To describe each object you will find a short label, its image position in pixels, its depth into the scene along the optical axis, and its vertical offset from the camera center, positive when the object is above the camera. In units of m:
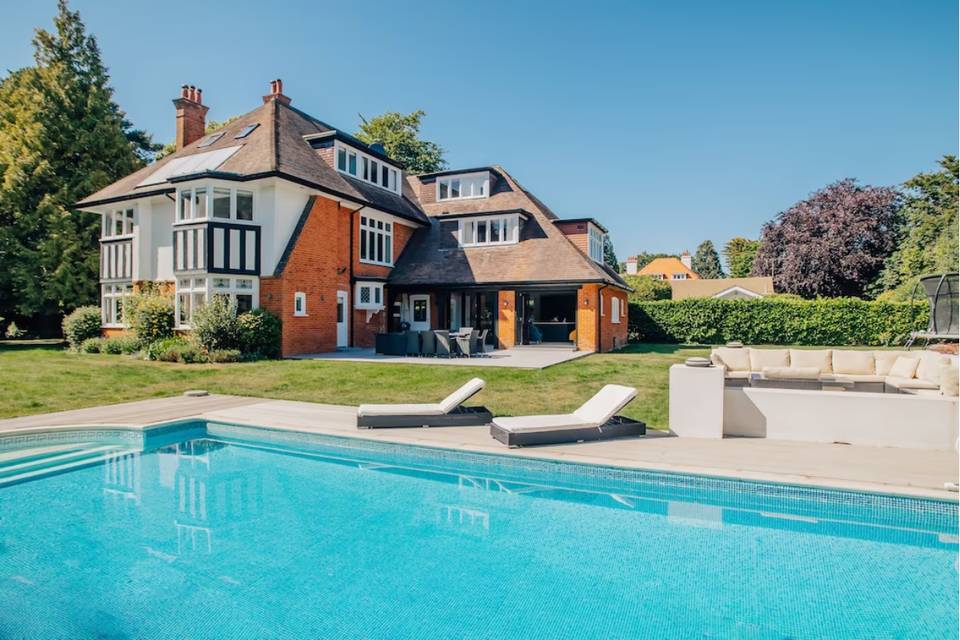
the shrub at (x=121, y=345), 19.05 -0.82
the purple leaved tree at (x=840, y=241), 39.72 +6.28
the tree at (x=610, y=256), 71.14 +9.22
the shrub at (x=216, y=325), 16.70 -0.08
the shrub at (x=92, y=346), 20.48 -0.92
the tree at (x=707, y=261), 92.31 +10.89
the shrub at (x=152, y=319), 19.17 +0.14
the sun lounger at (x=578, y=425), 7.21 -1.48
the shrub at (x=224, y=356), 16.38 -1.05
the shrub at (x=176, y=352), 16.42 -0.93
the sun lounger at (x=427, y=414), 8.34 -1.50
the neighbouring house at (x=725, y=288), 48.28 +3.35
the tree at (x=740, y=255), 78.06 +10.41
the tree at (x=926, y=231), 29.45 +6.07
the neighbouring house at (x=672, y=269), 74.94 +7.91
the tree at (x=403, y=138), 42.81 +15.31
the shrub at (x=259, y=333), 17.30 -0.36
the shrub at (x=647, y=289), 38.75 +2.53
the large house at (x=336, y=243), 18.42 +3.32
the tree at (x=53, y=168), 25.23 +7.65
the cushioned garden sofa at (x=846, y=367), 9.66 -0.95
